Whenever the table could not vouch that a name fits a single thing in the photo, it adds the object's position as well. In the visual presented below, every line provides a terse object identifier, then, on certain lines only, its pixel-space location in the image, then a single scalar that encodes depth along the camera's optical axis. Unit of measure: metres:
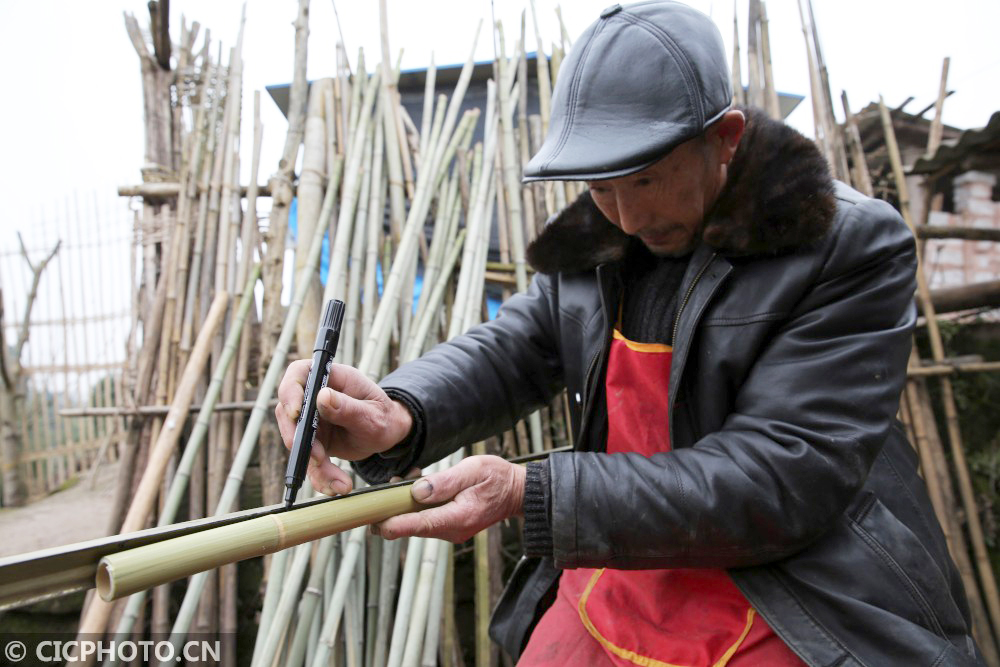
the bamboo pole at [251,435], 2.06
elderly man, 0.97
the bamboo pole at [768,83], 2.84
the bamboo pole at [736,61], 2.93
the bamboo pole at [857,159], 2.84
